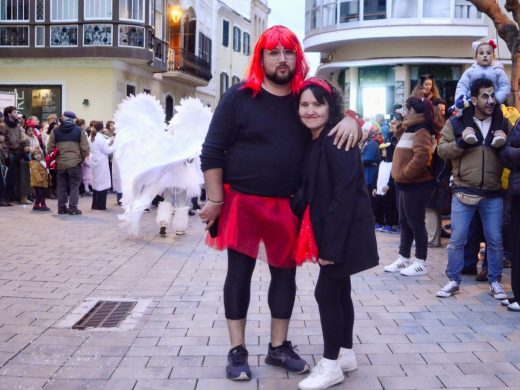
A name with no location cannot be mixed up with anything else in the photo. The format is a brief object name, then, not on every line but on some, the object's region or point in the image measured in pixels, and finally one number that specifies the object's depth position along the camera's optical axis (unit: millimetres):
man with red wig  4172
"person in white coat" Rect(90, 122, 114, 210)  14125
